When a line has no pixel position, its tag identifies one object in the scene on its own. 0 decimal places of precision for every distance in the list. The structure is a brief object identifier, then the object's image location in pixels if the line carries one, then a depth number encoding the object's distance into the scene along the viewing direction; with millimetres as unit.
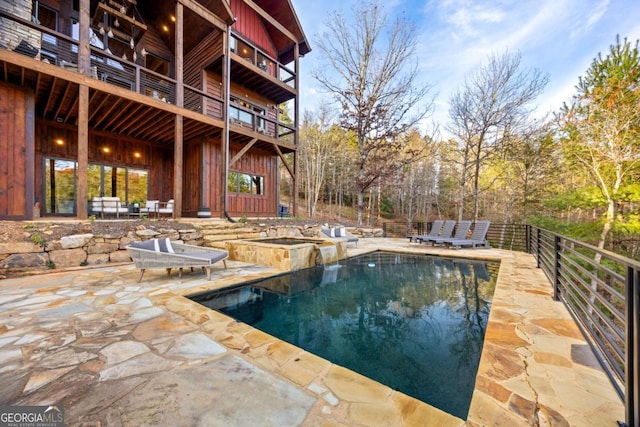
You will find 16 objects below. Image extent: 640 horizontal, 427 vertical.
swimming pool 1988
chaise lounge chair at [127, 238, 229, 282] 3924
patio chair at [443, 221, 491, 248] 7801
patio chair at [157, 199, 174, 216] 7730
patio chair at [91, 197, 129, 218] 6832
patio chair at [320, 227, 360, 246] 7946
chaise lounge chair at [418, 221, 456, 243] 8770
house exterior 5582
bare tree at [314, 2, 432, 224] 12391
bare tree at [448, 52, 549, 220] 11789
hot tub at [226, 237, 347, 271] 5129
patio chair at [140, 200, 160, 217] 7822
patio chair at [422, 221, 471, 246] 8352
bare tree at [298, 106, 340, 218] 18000
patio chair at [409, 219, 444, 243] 9500
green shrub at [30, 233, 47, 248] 4410
